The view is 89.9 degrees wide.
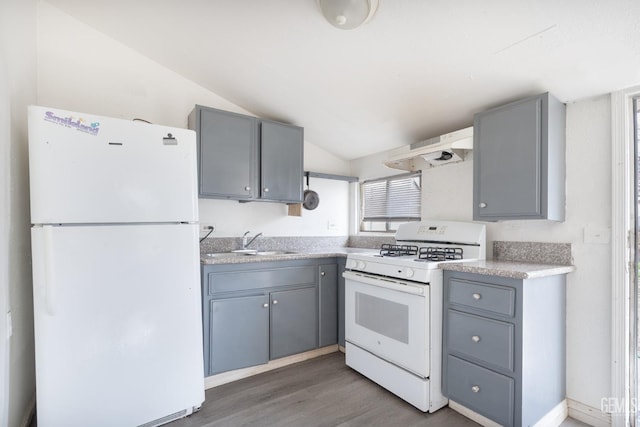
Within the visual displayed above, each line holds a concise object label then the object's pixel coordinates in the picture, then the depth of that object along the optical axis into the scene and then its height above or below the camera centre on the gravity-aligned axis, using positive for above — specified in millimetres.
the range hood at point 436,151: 2184 +412
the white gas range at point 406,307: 1956 -670
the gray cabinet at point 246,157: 2535 +446
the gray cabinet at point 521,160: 1846 +282
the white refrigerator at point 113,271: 1566 -321
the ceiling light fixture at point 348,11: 1576 +993
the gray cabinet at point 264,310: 2281 -794
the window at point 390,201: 3047 +66
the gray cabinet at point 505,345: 1659 -772
